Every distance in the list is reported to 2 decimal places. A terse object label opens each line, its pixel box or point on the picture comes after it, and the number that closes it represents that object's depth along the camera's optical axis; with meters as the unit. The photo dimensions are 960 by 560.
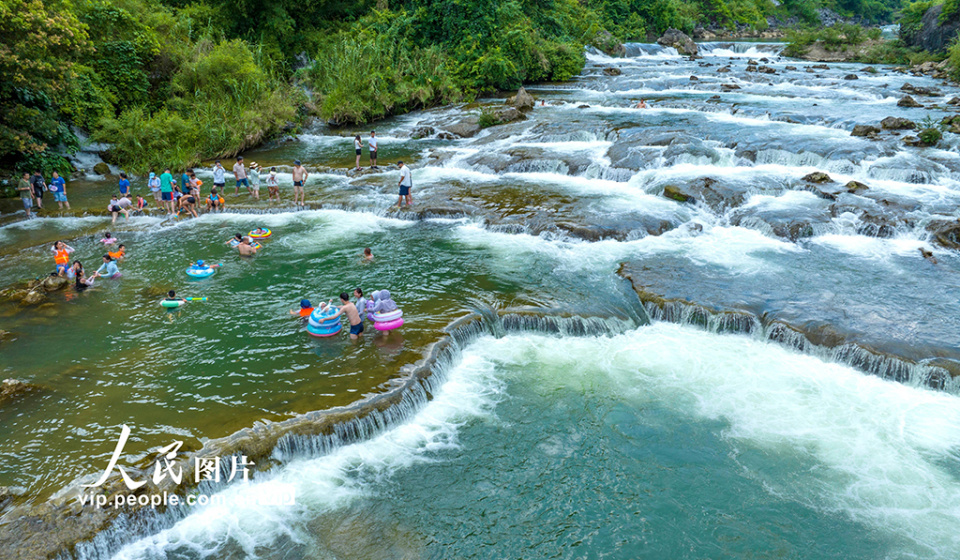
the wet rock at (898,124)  23.22
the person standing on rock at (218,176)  19.95
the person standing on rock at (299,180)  19.47
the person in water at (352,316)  11.13
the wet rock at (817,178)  19.23
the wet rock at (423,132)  29.58
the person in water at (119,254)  14.58
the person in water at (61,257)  14.14
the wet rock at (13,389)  9.38
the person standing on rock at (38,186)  19.73
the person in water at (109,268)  14.26
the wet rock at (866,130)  22.92
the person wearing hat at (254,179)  20.77
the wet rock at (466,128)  28.80
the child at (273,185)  20.20
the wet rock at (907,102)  27.61
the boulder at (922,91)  30.69
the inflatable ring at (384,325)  11.41
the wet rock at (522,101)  31.67
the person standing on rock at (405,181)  18.23
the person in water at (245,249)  15.75
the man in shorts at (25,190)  18.80
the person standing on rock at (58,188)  19.62
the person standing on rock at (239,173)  21.14
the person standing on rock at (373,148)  22.58
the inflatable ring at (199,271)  14.43
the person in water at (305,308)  11.96
